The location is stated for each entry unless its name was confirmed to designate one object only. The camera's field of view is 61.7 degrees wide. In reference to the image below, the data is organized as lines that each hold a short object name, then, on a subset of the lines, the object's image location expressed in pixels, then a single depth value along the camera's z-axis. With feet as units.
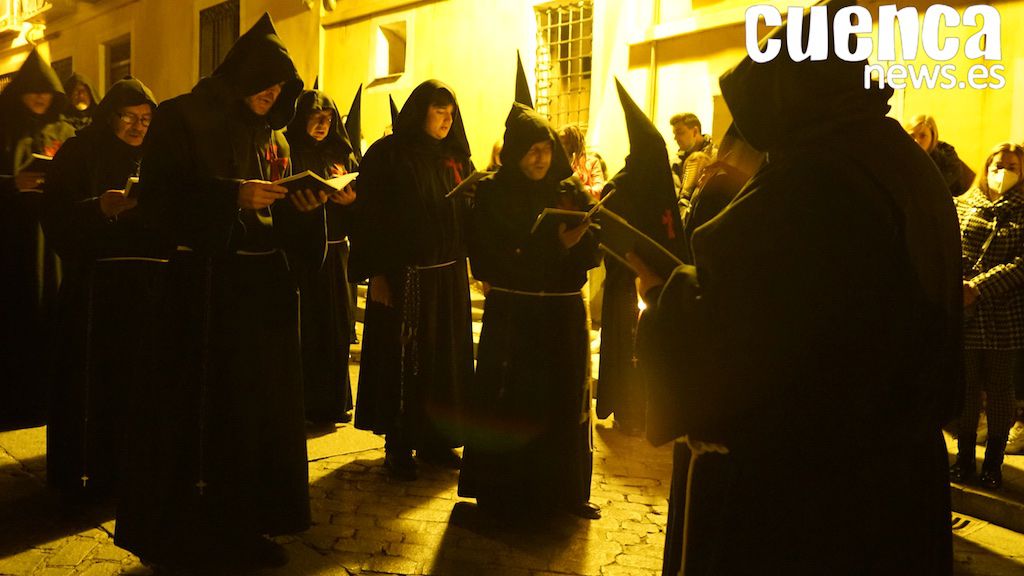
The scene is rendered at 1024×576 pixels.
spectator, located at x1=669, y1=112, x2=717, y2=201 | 29.78
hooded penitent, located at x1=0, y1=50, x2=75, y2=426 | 20.01
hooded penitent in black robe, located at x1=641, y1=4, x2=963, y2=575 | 6.69
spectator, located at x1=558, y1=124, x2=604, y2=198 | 28.12
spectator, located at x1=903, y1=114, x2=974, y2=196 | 19.48
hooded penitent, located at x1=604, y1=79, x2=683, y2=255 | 10.76
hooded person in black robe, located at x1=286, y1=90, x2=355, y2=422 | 22.02
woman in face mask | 18.01
